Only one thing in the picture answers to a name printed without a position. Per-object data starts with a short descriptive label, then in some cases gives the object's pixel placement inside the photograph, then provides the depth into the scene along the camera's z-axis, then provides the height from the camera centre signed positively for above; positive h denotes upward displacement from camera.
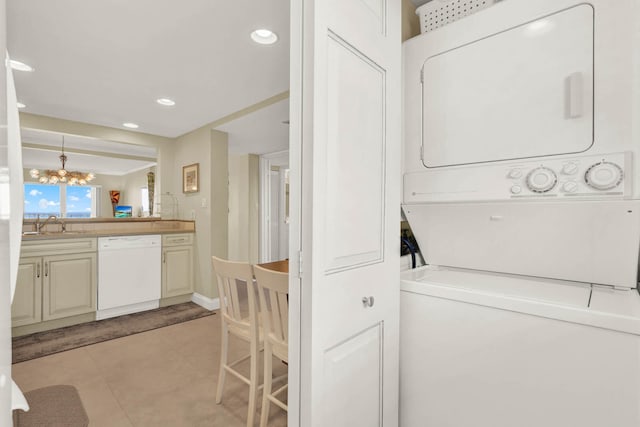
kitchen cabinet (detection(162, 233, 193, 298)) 3.75 -0.65
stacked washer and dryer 1.04 +0.00
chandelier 4.85 +0.56
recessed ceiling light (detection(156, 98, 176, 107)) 2.96 +1.05
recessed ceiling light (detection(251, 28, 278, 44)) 1.93 +1.10
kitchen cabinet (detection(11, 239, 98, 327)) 2.85 -0.67
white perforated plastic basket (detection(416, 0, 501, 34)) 1.45 +0.97
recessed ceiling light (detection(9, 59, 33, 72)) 2.25 +1.06
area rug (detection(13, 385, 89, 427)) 0.92 -0.65
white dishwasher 3.32 -0.69
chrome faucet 3.31 -0.14
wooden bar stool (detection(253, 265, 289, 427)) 1.49 -0.56
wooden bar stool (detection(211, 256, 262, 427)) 1.66 -0.61
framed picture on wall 3.91 +0.43
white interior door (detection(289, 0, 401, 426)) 0.96 +0.00
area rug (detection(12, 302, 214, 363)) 2.62 -1.15
